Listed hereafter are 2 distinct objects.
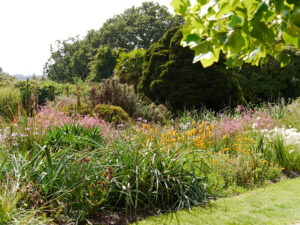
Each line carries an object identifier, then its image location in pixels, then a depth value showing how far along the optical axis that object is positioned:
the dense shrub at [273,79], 15.74
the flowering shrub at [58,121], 5.52
